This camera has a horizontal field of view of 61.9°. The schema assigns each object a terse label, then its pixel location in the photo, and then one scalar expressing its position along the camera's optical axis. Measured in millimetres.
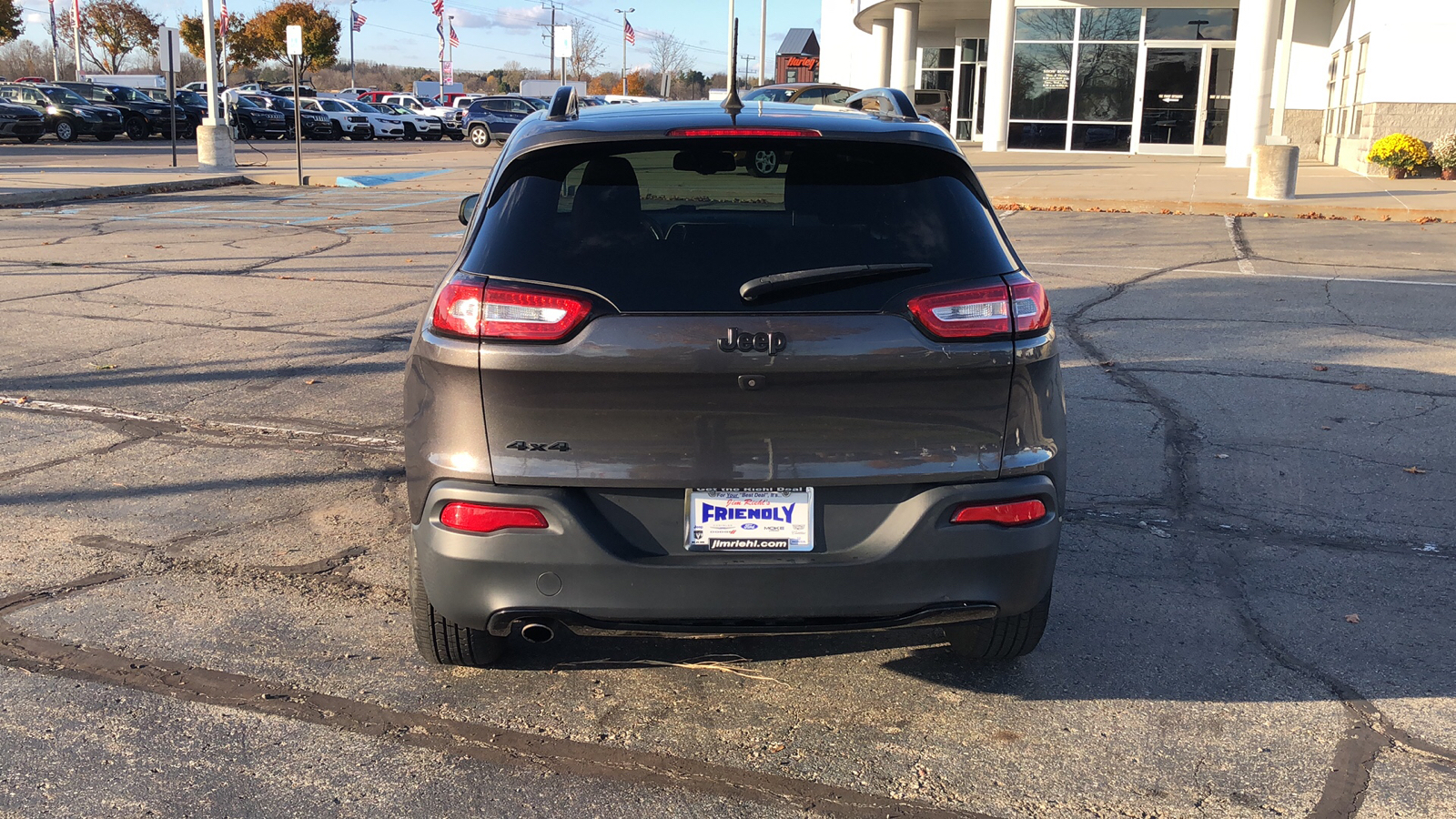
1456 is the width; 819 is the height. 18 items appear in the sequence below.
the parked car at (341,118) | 45938
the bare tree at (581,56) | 120750
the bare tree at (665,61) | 122000
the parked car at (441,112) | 49719
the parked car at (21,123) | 36656
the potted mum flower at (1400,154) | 21938
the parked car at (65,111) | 38438
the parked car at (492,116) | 39875
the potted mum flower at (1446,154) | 22047
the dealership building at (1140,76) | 30297
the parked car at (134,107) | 40953
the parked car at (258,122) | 43844
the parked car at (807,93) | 22320
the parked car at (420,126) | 47156
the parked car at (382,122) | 46094
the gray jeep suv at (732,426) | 3064
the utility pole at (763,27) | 52638
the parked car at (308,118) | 45281
